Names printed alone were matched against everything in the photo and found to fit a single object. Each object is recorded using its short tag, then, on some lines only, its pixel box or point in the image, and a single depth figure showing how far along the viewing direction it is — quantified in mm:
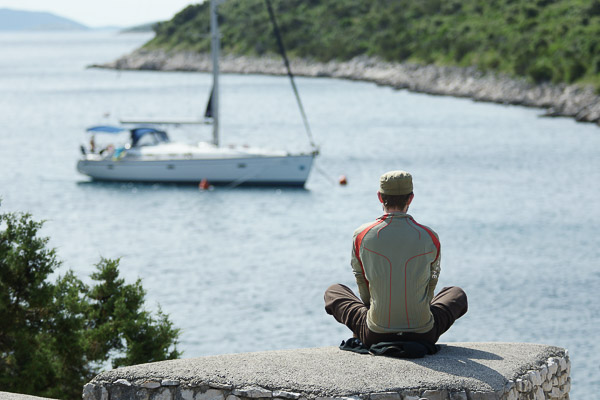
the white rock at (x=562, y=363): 16109
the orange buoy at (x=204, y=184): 87375
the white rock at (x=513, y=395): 14203
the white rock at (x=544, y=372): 15320
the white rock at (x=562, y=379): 16250
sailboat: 85500
